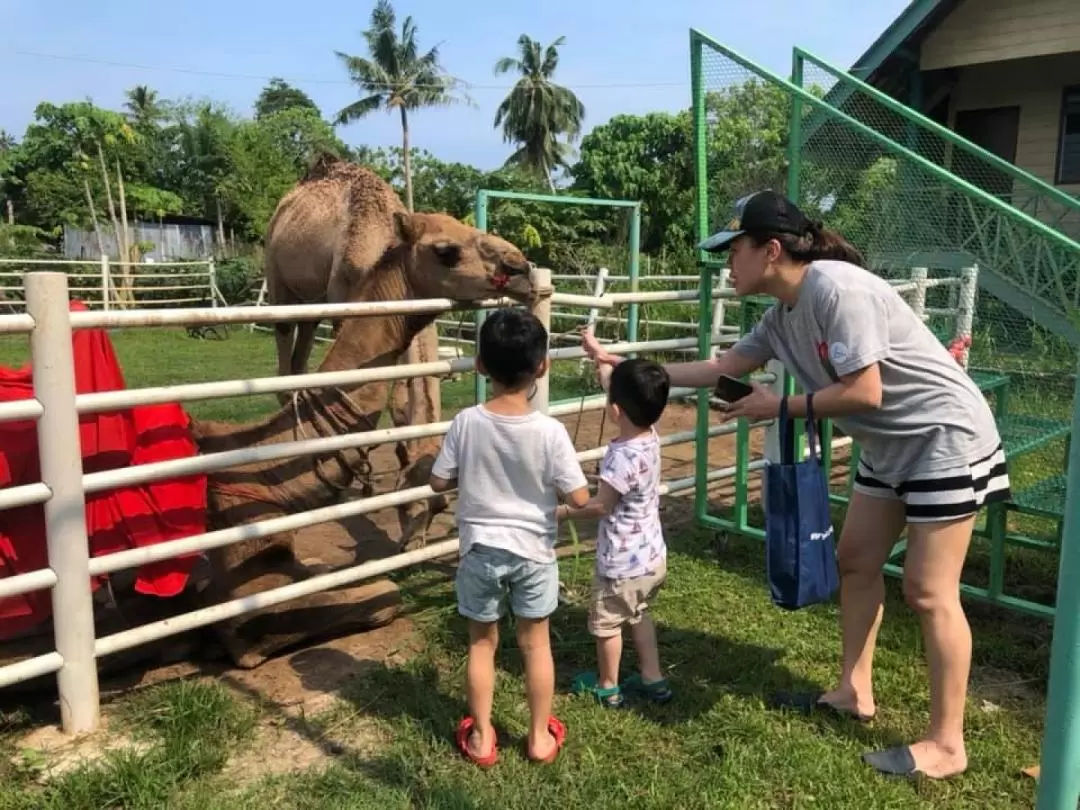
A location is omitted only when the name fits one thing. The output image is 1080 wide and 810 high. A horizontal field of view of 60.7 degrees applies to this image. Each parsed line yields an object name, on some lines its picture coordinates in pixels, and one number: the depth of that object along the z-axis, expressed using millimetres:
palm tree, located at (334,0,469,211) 42906
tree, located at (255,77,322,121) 66625
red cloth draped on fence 2982
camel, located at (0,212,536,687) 3514
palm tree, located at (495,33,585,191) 45125
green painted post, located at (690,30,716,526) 4641
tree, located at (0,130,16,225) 38900
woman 2670
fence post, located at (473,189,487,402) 5621
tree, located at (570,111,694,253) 28531
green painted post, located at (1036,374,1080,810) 1530
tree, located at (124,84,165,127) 48384
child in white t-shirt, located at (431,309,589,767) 2736
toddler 3037
